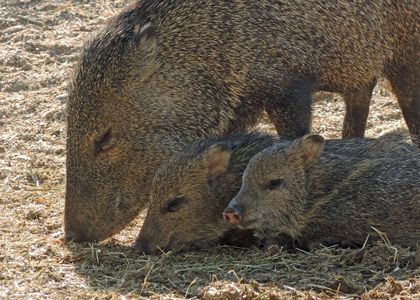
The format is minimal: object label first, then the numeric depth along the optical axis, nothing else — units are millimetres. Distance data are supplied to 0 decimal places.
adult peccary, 12742
